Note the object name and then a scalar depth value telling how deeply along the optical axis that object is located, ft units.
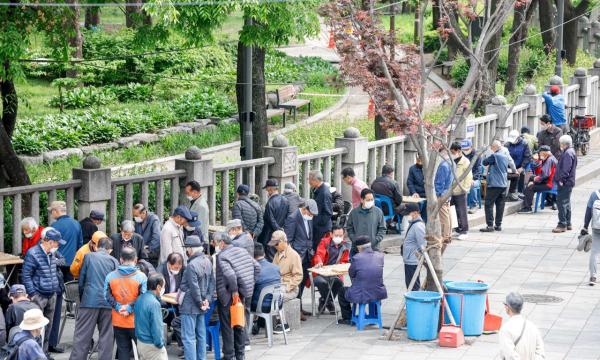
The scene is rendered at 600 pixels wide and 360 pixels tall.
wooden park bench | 123.34
